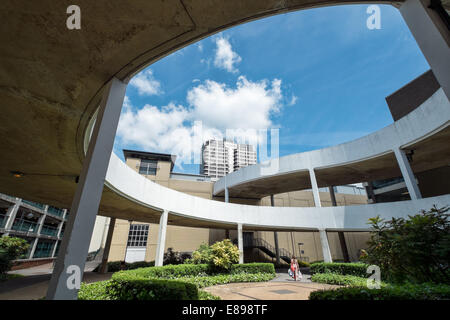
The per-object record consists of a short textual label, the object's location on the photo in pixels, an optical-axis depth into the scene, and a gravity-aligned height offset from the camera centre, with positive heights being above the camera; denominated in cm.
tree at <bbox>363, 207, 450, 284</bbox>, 481 -17
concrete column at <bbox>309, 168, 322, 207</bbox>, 1694 +439
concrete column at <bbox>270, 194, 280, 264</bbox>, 2235 -59
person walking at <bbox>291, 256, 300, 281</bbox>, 1341 -144
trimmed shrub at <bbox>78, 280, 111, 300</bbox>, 675 -152
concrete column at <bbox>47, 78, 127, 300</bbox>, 275 +63
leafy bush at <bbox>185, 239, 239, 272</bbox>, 1352 -75
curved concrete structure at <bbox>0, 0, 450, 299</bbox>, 267 +283
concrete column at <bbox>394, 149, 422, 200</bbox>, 1277 +415
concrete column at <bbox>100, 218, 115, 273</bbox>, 1590 -36
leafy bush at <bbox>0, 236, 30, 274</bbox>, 1230 -30
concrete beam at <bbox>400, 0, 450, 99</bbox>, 227 +227
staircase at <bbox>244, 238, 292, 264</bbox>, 2384 -32
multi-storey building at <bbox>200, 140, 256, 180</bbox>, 10812 +4347
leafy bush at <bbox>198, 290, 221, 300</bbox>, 689 -164
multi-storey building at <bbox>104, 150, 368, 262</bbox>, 2162 +123
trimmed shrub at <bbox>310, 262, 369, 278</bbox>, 1292 -150
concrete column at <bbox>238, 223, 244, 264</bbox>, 1526 +9
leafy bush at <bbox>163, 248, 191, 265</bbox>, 1849 -118
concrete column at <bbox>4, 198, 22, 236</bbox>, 2081 +289
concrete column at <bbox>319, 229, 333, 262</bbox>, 1557 -7
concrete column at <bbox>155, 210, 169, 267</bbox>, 1211 -8
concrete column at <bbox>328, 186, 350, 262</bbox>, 1939 +0
